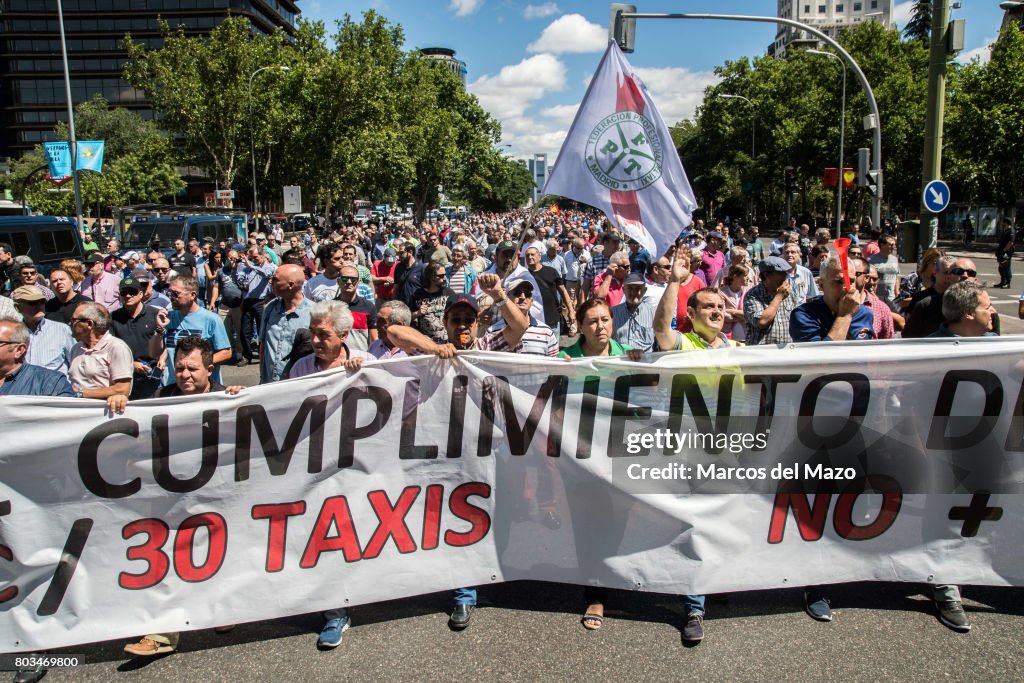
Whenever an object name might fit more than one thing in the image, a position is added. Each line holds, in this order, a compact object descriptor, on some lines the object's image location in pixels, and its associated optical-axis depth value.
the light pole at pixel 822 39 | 13.11
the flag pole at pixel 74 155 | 25.85
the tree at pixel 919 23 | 60.84
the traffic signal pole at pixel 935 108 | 11.04
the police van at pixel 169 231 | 20.66
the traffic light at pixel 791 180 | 30.67
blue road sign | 10.76
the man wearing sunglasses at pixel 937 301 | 5.29
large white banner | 3.85
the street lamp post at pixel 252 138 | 38.06
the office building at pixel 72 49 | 87.12
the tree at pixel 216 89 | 39.00
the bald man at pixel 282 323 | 5.52
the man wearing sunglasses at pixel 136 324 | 6.17
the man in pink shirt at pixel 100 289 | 9.57
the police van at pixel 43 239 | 14.73
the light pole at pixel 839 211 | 21.18
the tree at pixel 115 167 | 49.85
